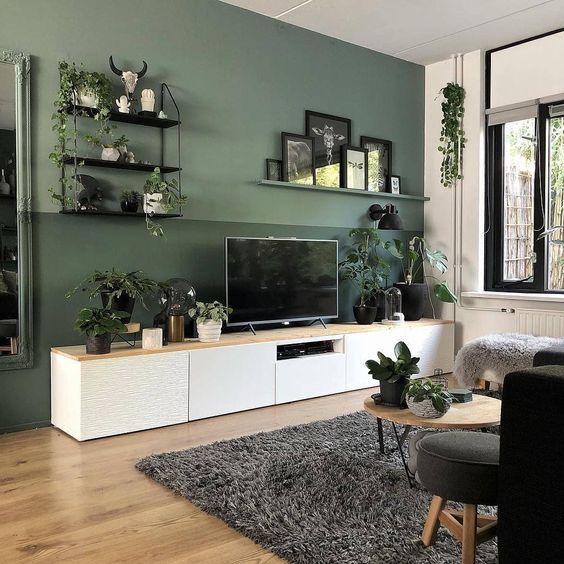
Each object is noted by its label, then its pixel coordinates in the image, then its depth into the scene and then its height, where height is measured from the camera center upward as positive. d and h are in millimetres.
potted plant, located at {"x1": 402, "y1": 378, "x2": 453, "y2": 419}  2545 -528
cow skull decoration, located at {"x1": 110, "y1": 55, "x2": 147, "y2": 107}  3920 +1234
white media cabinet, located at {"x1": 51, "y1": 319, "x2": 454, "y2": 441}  3500 -664
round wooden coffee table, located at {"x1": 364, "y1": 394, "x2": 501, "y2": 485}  2545 -612
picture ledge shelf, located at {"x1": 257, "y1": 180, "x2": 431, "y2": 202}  4715 +674
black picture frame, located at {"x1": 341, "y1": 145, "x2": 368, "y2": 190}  5203 +887
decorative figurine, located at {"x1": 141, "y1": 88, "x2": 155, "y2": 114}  3996 +1115
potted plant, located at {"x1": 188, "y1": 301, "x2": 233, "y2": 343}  4004 -312
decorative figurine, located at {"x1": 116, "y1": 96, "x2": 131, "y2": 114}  3908 +1061
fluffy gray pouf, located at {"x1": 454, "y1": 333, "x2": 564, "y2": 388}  4246 -590
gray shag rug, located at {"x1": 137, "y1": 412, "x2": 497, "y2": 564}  2162 -935
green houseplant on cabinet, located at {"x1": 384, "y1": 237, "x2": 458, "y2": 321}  5379 -107
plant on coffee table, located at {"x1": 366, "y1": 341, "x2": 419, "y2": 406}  2736 -451
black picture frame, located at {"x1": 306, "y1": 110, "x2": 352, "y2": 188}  5027 +1089
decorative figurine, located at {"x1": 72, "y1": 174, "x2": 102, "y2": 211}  3791 +501
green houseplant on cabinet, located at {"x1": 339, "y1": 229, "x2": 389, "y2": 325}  5098 +24
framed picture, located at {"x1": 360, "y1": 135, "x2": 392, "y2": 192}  5414 +970
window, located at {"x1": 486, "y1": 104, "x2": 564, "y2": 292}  5160 +618
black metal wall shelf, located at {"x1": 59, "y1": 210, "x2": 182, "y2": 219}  3762 +373
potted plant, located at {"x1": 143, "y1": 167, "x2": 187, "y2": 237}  3986 +479
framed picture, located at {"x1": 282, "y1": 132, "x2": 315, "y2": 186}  4820 +894
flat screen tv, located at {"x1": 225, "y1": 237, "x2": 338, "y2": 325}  4312 -52
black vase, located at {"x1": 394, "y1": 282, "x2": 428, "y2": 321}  5387 -237
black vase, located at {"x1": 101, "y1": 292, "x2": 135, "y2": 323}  3805 -179
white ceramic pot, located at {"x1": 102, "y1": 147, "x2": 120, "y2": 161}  3879 +743
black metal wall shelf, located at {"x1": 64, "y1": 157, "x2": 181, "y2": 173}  3795 +684
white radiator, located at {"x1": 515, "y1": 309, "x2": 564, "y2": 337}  4910 -414
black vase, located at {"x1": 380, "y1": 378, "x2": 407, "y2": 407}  2732 -527
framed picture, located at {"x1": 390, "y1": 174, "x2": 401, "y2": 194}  5574 +793
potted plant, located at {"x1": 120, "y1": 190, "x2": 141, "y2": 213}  3957 +452
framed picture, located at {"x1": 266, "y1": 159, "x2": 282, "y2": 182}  4734 +789
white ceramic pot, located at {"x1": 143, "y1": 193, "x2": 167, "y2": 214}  3982 +453
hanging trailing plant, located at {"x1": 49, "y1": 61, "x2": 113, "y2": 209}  3717 +991
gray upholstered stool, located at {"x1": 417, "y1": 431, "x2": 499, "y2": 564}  1903 -645
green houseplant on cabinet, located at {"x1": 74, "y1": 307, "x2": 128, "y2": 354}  3531 -312
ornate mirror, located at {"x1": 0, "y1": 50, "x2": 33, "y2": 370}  3582 +342
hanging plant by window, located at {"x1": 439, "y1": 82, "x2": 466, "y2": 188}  5574 +1247
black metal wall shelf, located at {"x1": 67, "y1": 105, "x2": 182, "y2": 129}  3758 +986
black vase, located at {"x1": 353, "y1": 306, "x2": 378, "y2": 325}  5066 -343
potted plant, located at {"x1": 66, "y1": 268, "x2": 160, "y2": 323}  3756 -91
